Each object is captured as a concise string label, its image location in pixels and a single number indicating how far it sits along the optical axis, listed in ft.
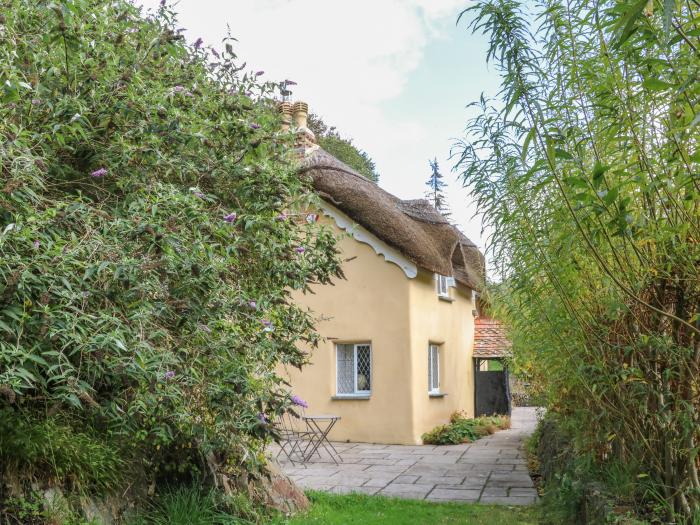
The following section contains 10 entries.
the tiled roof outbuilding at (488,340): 61.36
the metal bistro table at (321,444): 34.75
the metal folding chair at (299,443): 35.14
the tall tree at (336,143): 101.60
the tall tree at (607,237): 9.27
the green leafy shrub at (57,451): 13.33
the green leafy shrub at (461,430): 44.16
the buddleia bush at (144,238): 11.89
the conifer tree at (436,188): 160.25
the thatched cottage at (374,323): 44.21
